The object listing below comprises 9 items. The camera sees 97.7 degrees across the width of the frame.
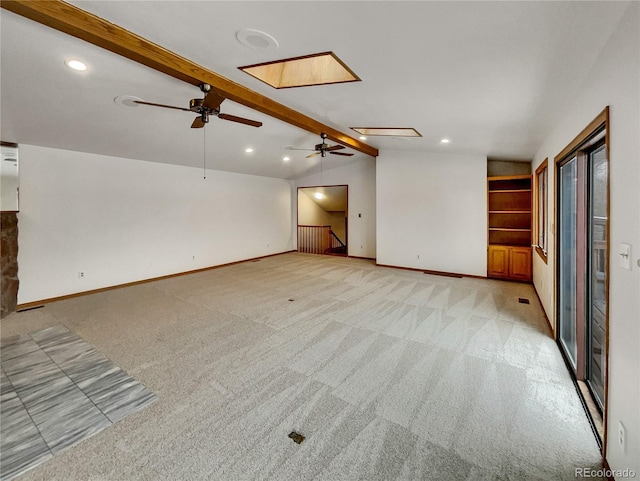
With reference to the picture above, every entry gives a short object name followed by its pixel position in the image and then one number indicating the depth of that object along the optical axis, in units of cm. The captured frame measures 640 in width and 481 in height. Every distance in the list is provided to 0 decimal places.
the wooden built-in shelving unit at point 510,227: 555
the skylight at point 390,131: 450
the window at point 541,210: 392
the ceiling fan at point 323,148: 502
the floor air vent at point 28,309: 420
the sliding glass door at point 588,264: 211
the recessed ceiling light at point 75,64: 248
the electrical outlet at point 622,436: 137
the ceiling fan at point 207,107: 291
